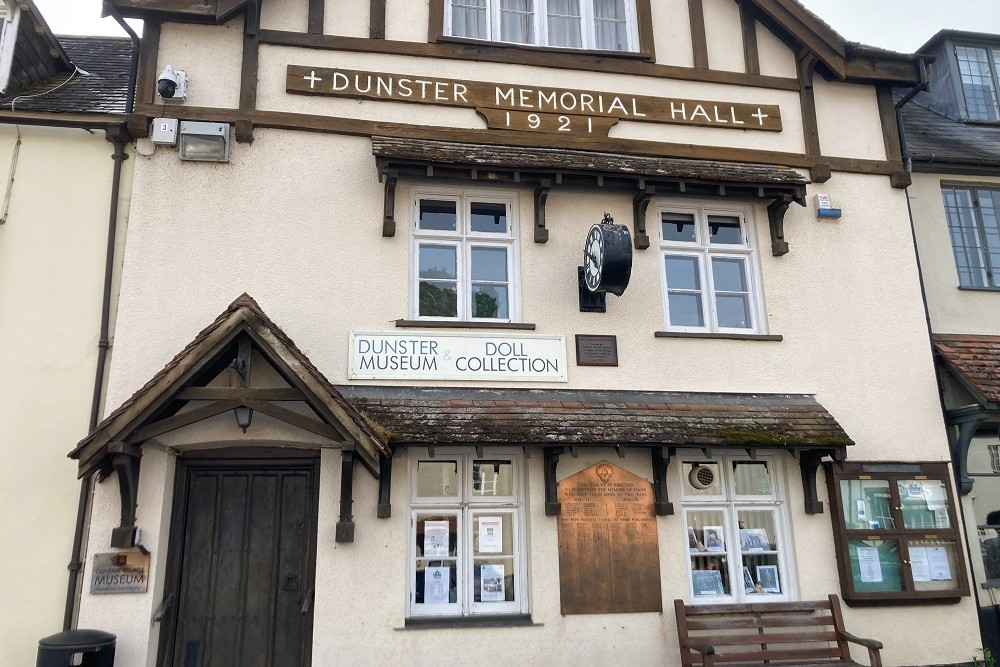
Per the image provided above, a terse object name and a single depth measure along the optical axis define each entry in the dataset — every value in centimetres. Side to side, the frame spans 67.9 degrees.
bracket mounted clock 743
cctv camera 780
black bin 607
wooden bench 720
